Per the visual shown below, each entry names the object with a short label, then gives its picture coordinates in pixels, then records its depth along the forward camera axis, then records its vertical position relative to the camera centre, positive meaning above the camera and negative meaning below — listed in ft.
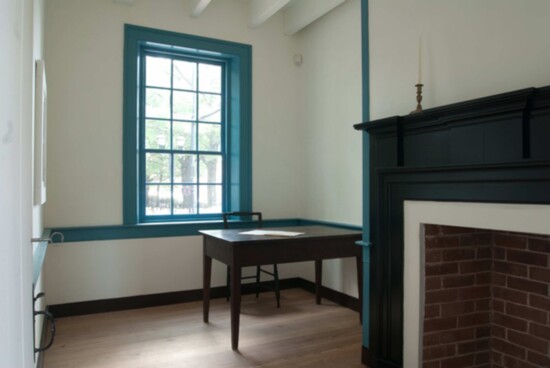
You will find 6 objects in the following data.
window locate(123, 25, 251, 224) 13.48 +2.20
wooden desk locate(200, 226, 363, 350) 9.99 -1.75
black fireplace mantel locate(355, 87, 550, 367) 5.70 +0.32
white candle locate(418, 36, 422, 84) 7.70 +2.48
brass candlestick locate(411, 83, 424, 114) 7.50 +1.70
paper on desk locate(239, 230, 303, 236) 11.16 -1.35
